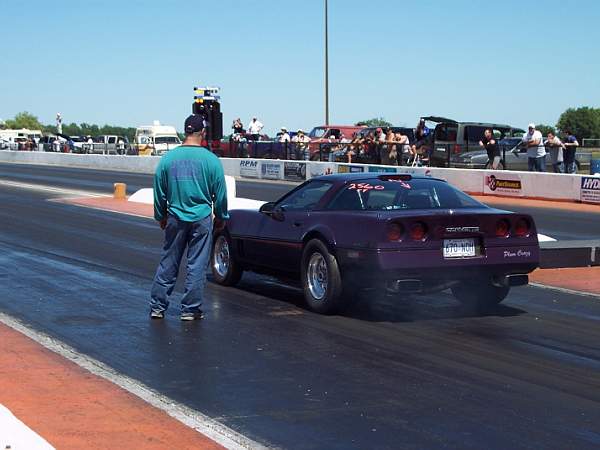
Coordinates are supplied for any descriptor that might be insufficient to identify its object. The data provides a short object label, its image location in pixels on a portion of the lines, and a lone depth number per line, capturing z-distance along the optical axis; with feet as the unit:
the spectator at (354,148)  108.27
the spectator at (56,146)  211.82
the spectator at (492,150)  93.09
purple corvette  27.84
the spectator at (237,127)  143.23
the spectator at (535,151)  88.94
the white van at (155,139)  178.81
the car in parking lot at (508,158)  95.35
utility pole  163.15
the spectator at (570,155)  91.76
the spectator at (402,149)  103.50
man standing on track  28.25
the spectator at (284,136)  129.83
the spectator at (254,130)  138.82
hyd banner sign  79.36
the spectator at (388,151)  103.09
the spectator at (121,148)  182.80
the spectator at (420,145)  102.53
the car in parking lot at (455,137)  101.04
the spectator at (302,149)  122.21
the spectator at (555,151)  89.81
